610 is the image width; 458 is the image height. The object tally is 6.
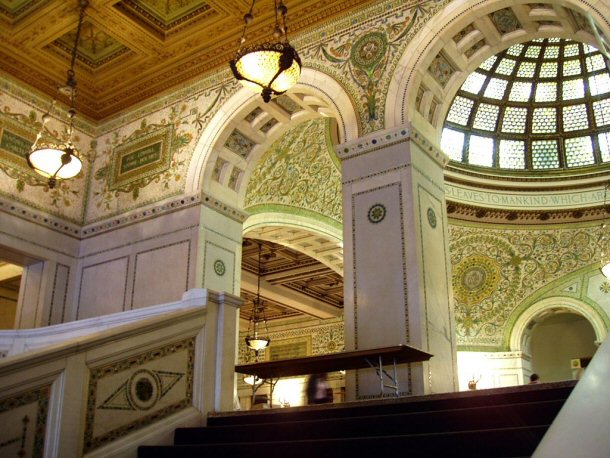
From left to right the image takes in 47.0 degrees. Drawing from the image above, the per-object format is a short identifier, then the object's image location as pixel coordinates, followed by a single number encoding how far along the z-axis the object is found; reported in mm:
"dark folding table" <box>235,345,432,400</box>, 6426
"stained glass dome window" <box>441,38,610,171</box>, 15367
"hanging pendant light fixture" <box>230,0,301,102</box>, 6277
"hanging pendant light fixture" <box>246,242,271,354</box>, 14492
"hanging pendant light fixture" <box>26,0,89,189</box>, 8078
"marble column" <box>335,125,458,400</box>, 7105
